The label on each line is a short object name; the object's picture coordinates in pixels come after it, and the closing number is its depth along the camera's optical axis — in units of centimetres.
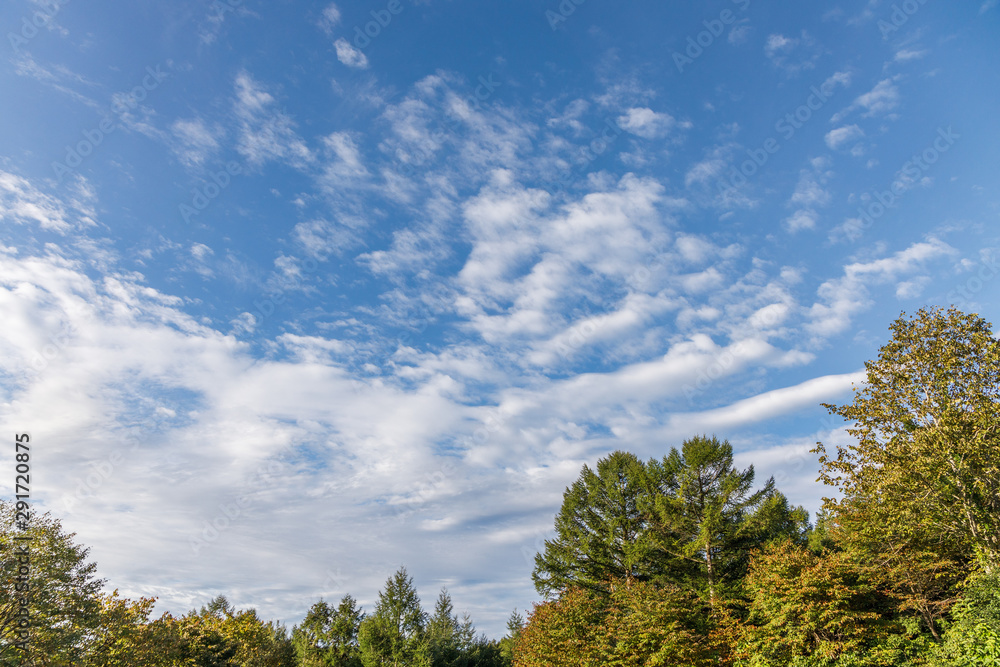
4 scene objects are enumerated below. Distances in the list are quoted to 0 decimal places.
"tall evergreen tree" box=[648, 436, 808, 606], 3716
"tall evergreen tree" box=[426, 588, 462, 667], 4942
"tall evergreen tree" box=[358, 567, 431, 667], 4348
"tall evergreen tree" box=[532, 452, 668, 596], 4222
